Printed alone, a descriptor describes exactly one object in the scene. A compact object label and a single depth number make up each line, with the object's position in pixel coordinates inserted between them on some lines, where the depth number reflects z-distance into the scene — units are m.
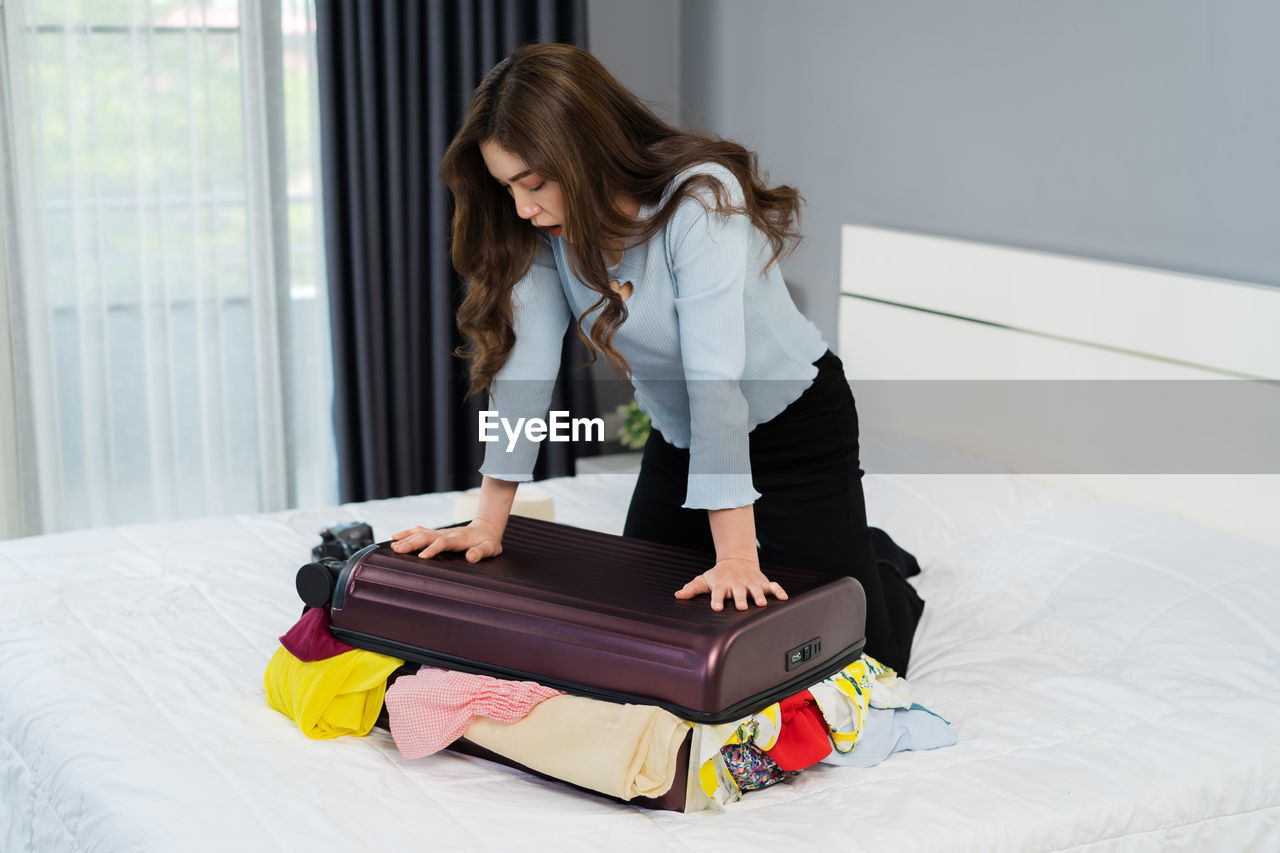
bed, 1.47
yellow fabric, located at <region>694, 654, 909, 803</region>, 1.48
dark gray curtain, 3.47
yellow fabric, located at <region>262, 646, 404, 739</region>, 1.66
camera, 1.71
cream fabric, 1.45
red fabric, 1.57
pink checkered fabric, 1.55
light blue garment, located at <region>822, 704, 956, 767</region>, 1.64
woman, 1.56
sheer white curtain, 3.18
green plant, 3.77
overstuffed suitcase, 1.46
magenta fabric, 1.71
